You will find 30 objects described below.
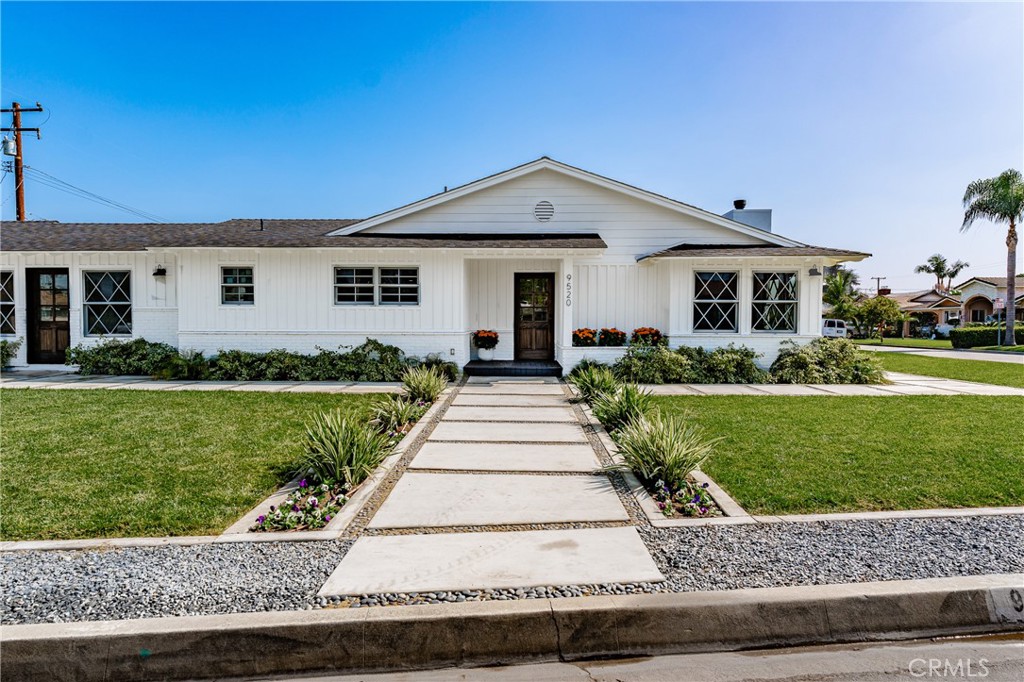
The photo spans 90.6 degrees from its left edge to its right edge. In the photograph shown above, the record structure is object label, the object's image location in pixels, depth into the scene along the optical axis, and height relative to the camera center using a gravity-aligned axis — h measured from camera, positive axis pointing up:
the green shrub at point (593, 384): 8.23 -0.90
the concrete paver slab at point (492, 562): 2.85 -1.42
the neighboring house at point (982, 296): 43.97 +3.07
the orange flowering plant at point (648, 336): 12.15 -0.14
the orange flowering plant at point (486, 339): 12.82 -0.23
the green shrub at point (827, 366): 11.29 -0.81
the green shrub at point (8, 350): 12.12 -0.50
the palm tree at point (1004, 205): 27.58 +7.09
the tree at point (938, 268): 64.31 +8.02
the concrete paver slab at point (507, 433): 6.29 -1.33
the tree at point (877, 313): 35.12 +1.23
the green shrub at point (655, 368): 11.31 -0.84
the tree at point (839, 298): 37.72 +2.54
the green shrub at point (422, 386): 8.59 -0.97
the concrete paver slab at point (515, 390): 9.64 -1.18
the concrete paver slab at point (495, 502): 3.82 -1.42
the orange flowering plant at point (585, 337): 12.09 -0.16
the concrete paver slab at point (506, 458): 5.14 -1.38
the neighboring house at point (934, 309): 44.59 +2.09
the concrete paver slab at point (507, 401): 8.49 -1.23
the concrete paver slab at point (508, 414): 7.41 -1.28
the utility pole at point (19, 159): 20.17 +6.93
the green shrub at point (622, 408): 6.45 -1.02
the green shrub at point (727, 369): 11.35 -0.87
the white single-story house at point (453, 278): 11.96 +1.26
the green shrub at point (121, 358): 11.78 -0.67
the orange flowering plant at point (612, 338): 12.17 -0.19
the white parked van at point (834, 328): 33.72 +0.17
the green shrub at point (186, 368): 11.24 -0.86
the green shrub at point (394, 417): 6.74 -1.20
